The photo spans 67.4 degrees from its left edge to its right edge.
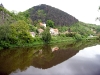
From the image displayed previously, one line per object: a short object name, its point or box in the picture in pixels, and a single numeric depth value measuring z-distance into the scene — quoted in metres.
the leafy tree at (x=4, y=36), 17.00
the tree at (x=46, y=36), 24.10
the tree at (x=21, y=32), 19.82
